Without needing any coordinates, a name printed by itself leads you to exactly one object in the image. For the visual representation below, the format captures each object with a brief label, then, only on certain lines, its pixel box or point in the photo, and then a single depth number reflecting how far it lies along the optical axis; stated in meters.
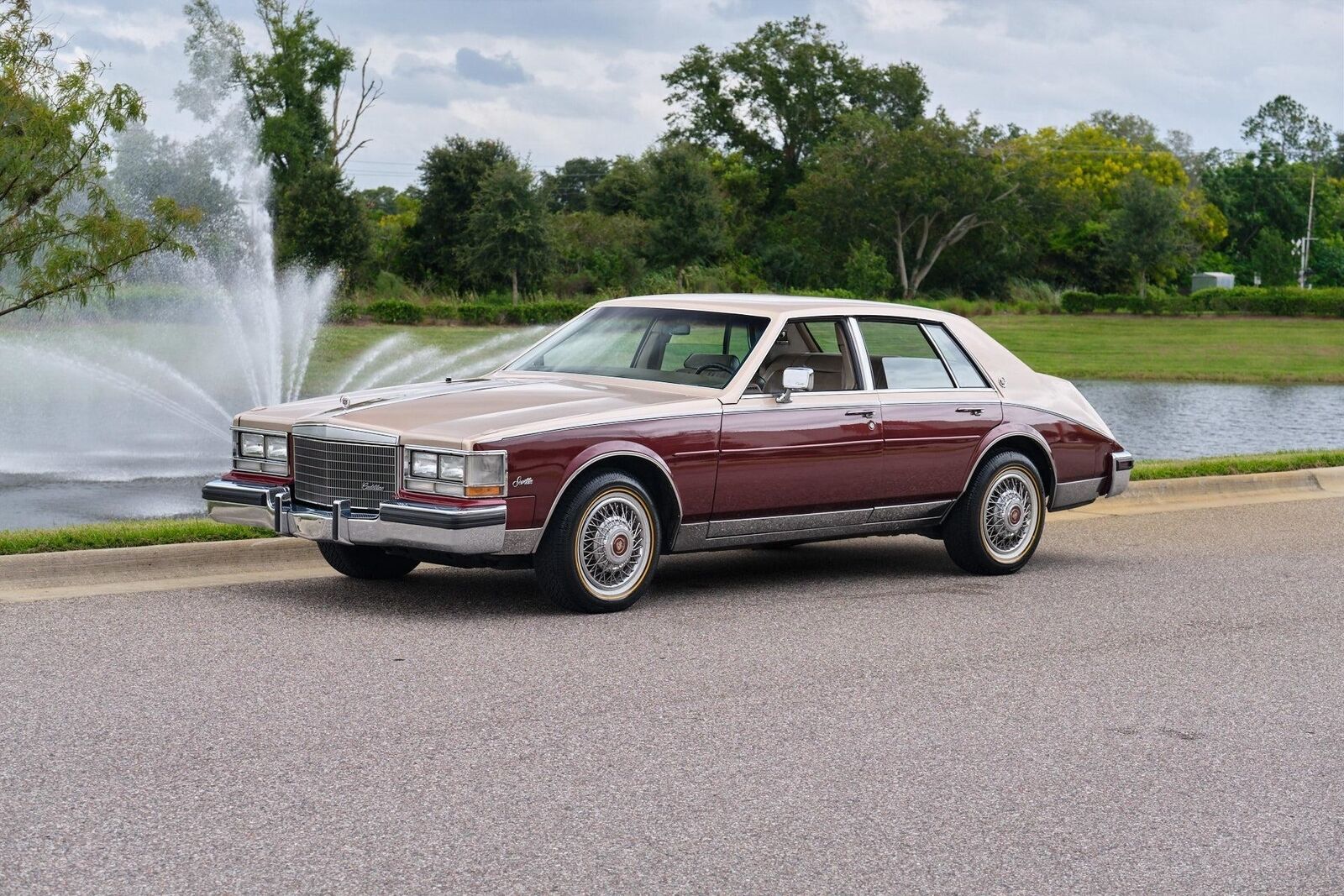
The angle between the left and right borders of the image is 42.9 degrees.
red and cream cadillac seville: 8.38
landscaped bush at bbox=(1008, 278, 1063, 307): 65.12
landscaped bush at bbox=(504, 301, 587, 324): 45.88
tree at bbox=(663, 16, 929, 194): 90.00
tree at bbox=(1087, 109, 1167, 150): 125.06
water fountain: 16.98
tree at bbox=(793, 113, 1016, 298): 73.44
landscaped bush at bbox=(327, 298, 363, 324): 43.84
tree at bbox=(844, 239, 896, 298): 63.19
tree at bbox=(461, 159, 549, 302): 51.22
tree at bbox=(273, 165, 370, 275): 53.81
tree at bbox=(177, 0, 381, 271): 64.19
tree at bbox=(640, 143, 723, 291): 61.72
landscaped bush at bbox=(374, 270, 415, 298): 50.59
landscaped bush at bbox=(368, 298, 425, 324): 44.28
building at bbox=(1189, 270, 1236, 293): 74.38
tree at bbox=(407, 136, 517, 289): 55.99
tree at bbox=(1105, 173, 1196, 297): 74.62
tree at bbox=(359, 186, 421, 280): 55.78
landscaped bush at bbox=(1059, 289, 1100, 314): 61.31
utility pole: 91.62
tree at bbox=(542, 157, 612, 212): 113.81
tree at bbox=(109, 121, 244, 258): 52.78
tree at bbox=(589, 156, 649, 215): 74.16
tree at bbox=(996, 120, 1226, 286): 75.56
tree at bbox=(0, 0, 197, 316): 14.95
